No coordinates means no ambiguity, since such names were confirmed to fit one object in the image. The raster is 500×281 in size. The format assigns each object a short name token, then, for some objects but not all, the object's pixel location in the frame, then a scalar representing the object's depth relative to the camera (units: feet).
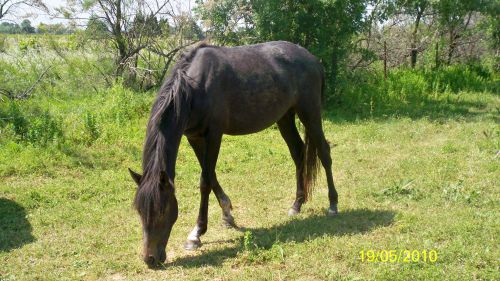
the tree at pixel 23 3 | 29.14
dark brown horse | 12.60
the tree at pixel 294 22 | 35.68
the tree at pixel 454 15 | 44.06
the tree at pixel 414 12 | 44.37
